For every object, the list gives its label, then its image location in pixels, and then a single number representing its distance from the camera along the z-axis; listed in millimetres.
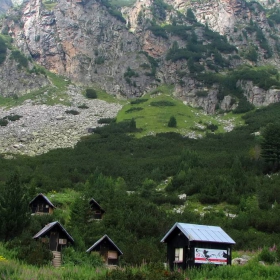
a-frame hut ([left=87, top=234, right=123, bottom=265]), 33078
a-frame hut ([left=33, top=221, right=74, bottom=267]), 34000
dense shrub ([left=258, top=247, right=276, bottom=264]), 29628
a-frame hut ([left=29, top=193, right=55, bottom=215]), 47594
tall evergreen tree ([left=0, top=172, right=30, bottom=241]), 34656
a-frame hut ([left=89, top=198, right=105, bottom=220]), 45788
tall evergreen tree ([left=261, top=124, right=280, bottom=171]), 63688
